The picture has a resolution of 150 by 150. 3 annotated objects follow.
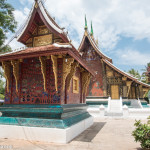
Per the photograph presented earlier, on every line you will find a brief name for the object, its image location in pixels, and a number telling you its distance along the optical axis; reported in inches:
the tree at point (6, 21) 616.6
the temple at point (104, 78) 670.5
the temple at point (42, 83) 199.6
